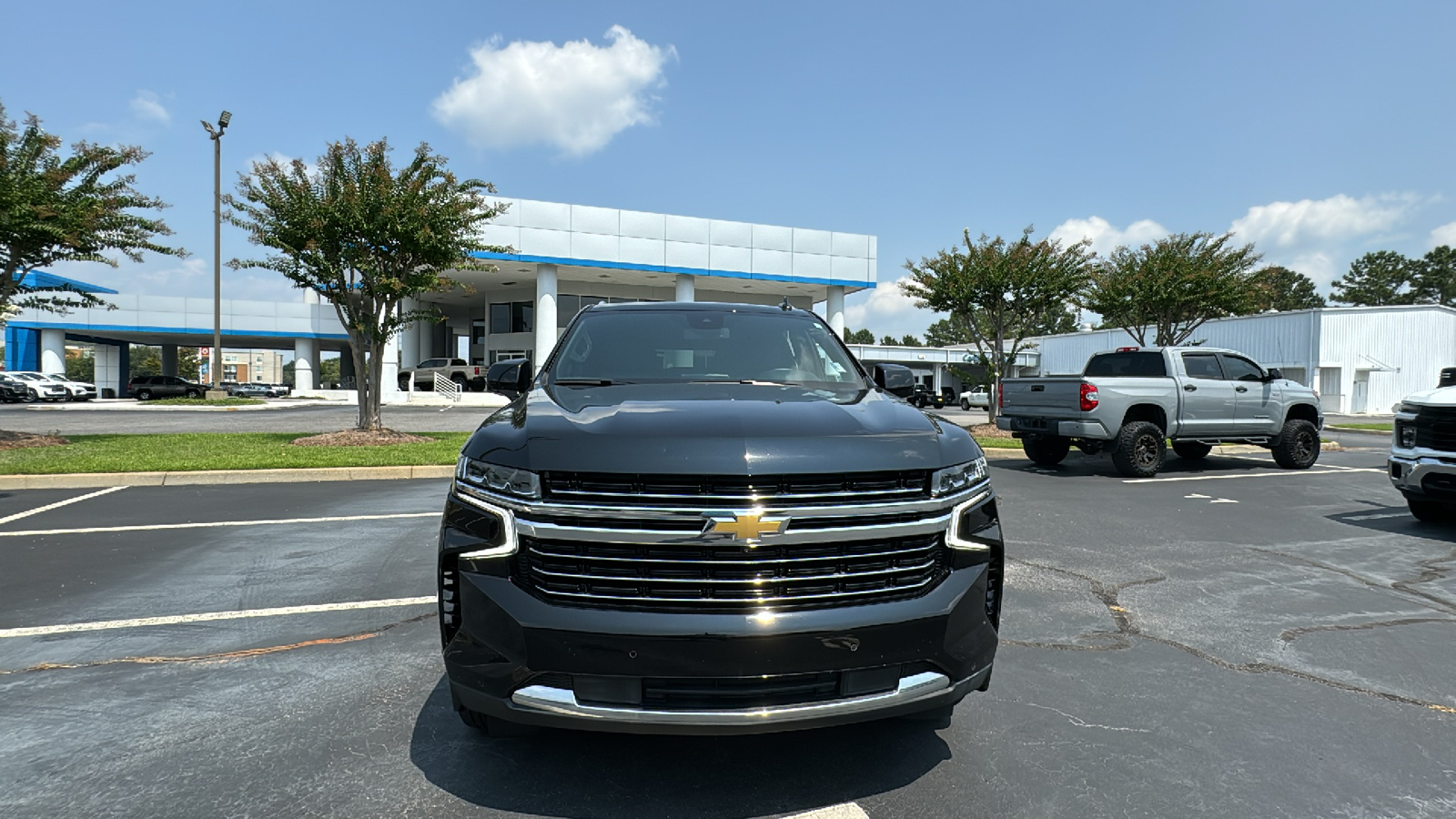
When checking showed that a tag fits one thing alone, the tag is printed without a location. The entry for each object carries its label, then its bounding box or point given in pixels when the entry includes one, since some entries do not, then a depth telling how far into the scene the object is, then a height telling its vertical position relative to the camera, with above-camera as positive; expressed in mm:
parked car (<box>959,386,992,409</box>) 42212 -637
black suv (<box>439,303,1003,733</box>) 2209 -583
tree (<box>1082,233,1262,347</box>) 20531 +2864
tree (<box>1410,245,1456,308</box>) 76625 +12081
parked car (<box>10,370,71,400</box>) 37625 -1073
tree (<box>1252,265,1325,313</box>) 88500 +11847
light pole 30188 +5610
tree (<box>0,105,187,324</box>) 12500 +2588
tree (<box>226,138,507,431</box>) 14719 +2752
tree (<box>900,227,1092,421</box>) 18406 +2476
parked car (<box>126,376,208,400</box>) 44875 -1182
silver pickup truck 11164 -259
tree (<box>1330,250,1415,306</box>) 79000 +12040
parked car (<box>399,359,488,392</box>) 41938 +82
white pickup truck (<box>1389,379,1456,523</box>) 7004 -477
